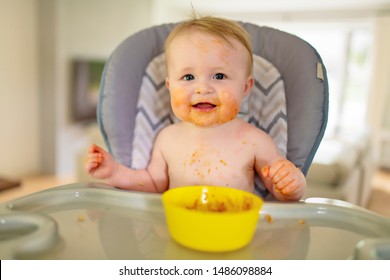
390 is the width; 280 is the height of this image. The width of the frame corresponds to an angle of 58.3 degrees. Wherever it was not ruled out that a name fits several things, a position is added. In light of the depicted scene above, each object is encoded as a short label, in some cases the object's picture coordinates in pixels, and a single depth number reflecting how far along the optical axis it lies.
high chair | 0.53
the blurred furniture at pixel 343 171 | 2.04
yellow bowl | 0.51
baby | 0.75
